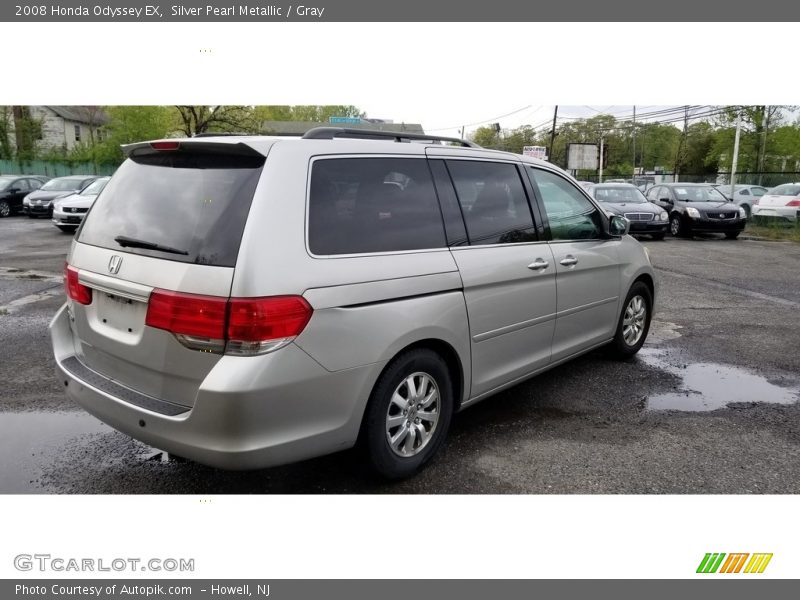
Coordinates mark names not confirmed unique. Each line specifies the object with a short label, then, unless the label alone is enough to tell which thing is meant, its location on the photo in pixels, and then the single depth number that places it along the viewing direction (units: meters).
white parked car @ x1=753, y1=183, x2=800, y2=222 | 19.22
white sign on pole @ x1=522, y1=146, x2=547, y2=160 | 37.62
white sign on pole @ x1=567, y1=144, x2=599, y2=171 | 43.69
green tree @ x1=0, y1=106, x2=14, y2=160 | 42.59
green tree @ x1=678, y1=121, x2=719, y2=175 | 58.36
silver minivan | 2.72
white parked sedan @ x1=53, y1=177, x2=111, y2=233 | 16.00
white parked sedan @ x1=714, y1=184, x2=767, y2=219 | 24.45
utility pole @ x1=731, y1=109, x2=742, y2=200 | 23.06
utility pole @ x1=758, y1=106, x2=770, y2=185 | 43.06
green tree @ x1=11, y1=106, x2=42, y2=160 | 43.38
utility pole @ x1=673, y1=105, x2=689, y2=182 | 57.49
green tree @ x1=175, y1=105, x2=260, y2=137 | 38.81
